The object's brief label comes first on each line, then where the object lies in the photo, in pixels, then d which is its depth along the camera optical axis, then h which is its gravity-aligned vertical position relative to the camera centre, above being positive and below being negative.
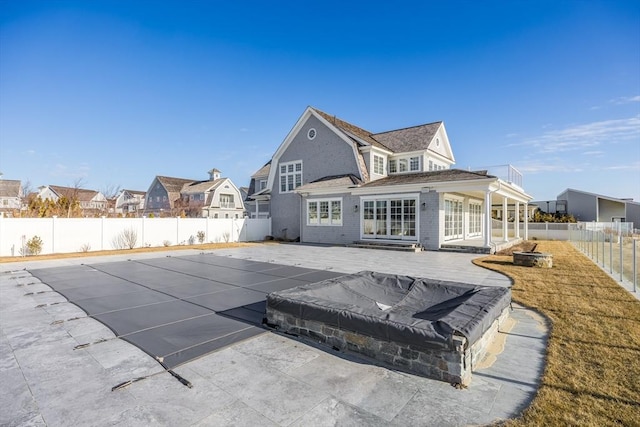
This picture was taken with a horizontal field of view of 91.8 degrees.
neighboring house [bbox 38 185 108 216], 44.94 +3.47
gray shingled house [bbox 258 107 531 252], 15.37 +1.60
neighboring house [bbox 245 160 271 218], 24.00 +1.71
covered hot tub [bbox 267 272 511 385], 3.24 -1.35
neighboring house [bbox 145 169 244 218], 41.78 +2.82
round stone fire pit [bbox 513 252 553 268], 10.12 -1.34
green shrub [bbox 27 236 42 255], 13.88 -1.33
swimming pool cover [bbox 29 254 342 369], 4.38 -1.74
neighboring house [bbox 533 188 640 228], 31.04 +1.24
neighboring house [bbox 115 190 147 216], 51.22 +2.41
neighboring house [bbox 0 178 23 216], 40.06 +3.01
